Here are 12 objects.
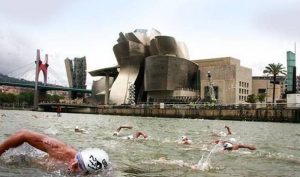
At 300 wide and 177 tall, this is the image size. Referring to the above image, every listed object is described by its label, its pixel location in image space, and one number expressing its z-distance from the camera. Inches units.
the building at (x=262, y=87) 5827.8
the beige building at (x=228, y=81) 5012.3
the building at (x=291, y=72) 3356.3
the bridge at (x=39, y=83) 6131.9
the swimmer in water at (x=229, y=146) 645.7
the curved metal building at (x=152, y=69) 4936.0
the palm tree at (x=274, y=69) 4037.9
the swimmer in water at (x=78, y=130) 1134.4
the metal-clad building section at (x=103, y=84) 5978.3
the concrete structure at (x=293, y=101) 2950.3
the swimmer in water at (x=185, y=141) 820.6
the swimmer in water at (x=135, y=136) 890.1
